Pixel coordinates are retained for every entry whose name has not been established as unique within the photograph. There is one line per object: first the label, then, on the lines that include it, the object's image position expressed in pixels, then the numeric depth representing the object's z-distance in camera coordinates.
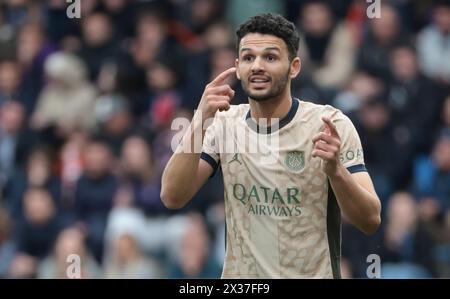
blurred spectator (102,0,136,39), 15.38
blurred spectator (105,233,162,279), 11.83
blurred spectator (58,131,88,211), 13.36
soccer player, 7.69
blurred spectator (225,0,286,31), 14.84
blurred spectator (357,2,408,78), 13.45
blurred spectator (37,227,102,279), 12.24
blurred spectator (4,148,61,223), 13.56
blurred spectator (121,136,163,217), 12.73
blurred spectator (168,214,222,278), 11.63
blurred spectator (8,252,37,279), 12.83
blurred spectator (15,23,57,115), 15.24
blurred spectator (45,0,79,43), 15.64
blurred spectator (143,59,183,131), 13.79
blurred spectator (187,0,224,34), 14.98
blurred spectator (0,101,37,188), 14.25
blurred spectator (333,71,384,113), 12.99
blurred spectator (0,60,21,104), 15.26
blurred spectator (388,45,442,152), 12.90
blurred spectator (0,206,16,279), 13.24
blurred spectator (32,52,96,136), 14.45
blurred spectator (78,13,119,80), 15.03
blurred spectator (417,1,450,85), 13.55
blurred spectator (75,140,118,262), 12.85
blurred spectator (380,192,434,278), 11.64
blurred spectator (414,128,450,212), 12.27
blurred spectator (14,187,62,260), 13.10
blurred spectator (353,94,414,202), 12.61
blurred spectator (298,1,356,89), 13.93
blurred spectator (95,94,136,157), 13.70
